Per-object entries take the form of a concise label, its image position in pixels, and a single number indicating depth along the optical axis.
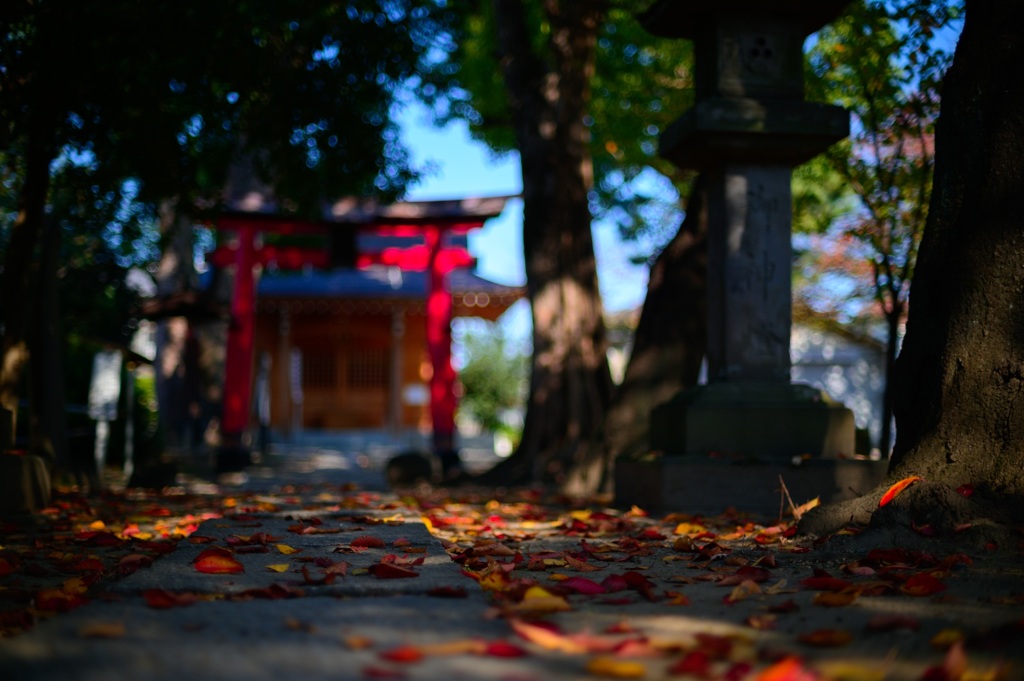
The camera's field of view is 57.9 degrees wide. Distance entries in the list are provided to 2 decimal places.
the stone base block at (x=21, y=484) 5.38
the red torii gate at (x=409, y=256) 13.33
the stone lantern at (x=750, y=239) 5.97
